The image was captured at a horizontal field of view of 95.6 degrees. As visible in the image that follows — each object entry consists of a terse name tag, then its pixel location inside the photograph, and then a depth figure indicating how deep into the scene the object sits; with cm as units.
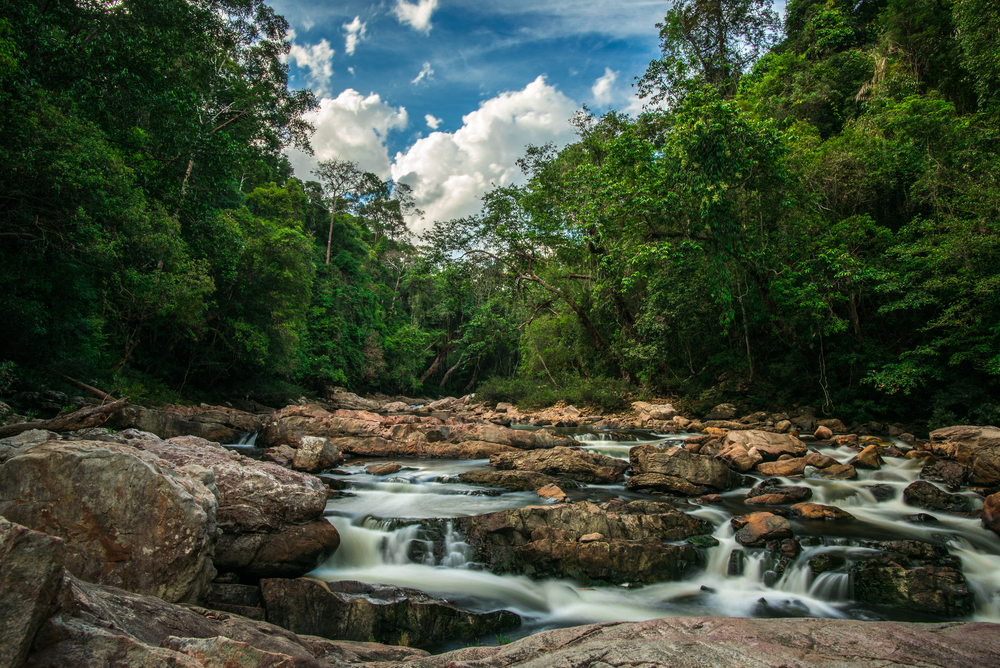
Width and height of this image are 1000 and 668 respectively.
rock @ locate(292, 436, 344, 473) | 898
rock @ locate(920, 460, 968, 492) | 791
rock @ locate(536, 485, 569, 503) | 716
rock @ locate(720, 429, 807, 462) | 941
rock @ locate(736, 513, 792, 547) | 572
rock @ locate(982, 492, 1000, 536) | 605
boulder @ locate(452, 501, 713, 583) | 518
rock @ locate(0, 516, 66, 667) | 140
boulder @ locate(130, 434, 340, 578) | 443
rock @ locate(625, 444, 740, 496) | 780
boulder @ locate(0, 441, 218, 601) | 302
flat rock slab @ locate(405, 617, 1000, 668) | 227
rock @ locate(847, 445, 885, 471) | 887
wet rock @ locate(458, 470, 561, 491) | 800
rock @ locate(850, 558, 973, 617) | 464
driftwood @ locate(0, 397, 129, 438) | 548
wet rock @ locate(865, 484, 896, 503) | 748
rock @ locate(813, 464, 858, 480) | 827
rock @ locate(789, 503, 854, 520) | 664
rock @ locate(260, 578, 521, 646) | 379
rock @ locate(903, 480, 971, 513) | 700
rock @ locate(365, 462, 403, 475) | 908
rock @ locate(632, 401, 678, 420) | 1598
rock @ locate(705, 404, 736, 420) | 1515
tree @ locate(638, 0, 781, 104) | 1914
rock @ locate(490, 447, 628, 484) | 871
